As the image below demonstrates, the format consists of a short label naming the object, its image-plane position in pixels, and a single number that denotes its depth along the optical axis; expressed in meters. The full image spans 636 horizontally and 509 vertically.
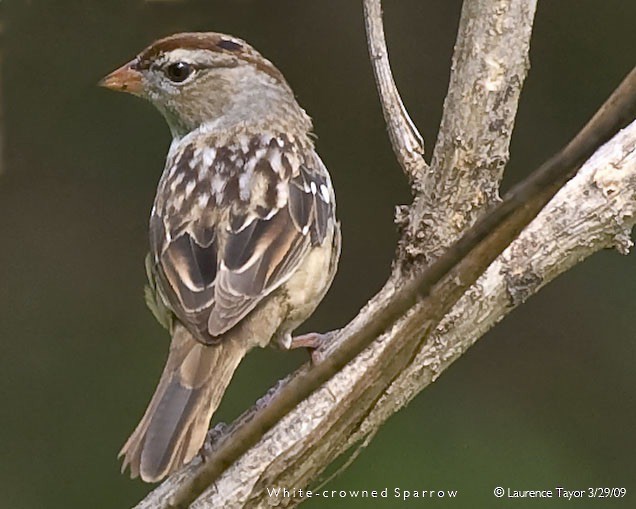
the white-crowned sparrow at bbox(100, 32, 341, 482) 5.87
